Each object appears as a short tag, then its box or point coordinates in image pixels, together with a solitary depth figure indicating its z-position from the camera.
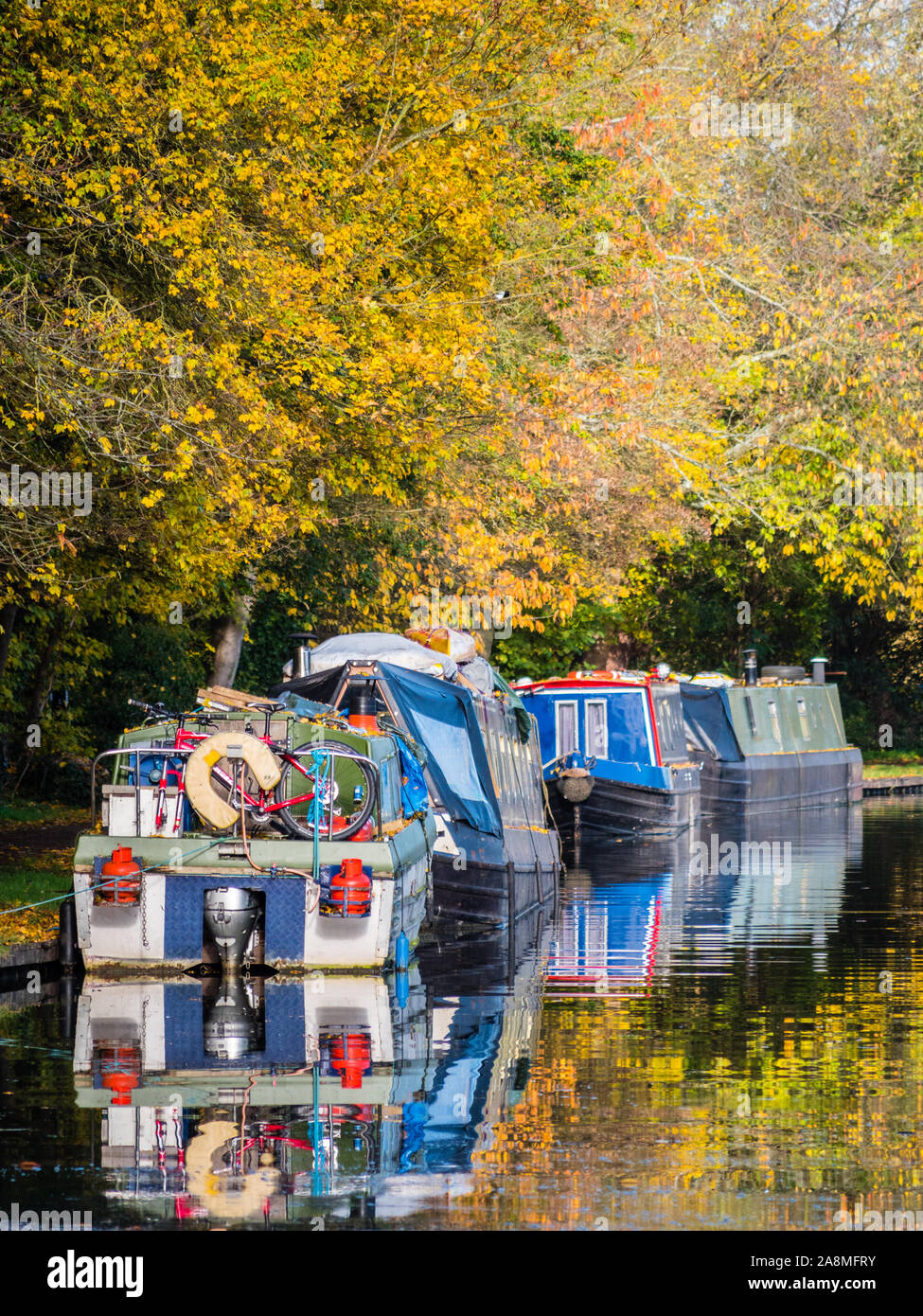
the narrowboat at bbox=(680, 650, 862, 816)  37.88
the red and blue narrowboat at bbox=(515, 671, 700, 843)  31.42
